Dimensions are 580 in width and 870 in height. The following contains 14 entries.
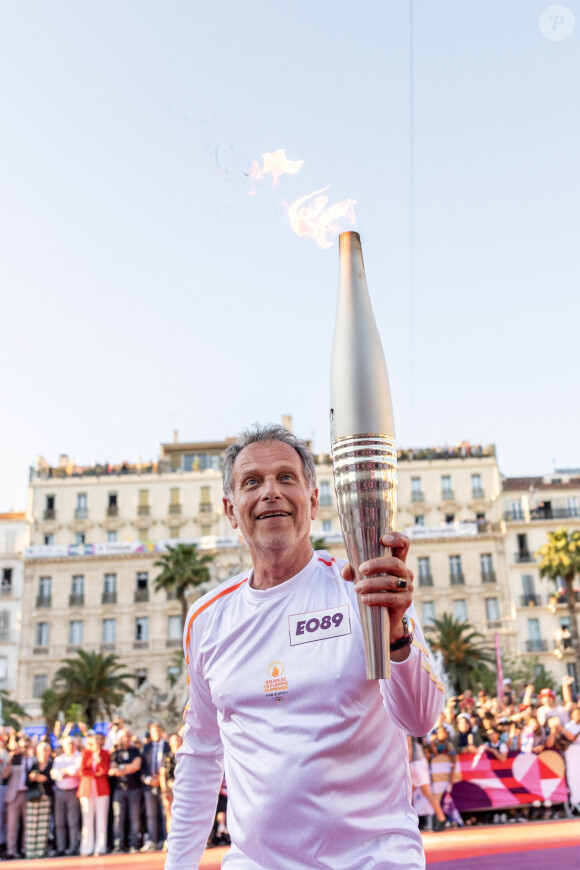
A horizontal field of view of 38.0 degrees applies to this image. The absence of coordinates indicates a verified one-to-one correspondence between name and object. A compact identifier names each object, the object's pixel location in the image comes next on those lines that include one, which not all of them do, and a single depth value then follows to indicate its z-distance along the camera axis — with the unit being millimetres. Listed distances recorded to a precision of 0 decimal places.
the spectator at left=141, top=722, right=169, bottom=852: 12789
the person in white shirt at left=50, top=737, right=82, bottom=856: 12898
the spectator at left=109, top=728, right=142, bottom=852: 12906
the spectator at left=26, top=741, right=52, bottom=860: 12812
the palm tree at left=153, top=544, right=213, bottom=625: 51469
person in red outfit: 12750
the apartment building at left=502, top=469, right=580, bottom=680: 58219
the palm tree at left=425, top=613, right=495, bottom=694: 49906
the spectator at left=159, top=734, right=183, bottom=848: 12570
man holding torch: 2104
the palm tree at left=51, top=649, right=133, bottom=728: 49812
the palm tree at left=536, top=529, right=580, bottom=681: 46906
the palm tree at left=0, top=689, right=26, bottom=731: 48000
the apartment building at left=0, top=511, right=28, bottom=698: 59094
